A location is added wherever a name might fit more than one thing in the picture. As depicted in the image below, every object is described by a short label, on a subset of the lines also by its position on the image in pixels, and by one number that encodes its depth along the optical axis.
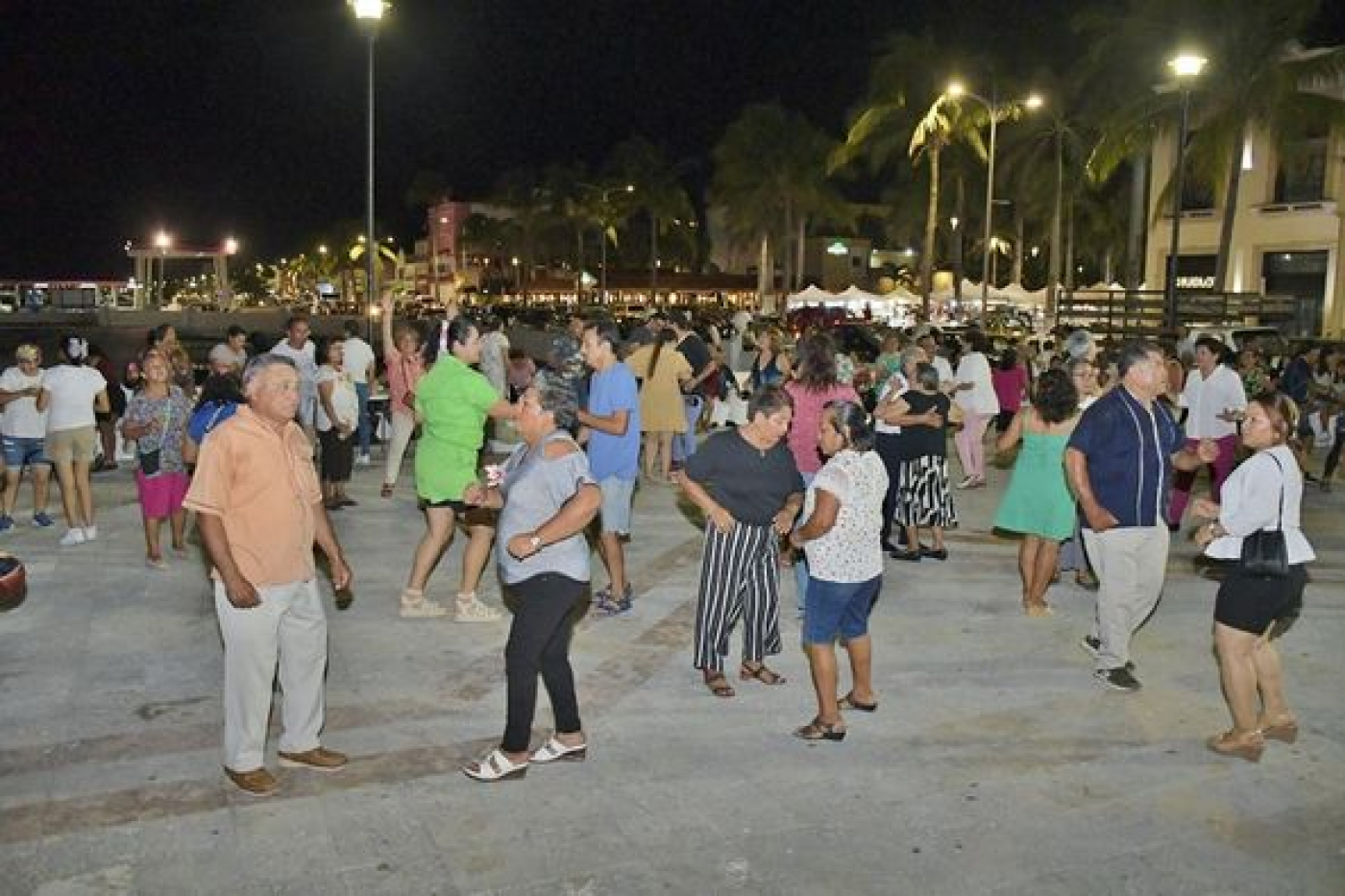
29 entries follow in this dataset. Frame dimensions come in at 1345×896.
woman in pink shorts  8.88
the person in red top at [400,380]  11.19
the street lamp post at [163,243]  90.50
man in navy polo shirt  6.33
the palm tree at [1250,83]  29.80
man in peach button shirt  4.80
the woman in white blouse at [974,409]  12.98
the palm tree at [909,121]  44.60
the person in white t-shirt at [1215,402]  10.39
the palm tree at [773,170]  67.38
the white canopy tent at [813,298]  49.91
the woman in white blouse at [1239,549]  5.41
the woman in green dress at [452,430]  7.21
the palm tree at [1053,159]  45.09
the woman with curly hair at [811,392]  7.73
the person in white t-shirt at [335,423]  10.65
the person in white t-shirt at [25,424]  9.57
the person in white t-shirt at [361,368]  13.21
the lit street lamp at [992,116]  37.49
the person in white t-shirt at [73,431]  9.43
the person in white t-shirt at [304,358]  11.03
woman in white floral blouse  5.53
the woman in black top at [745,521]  5.91
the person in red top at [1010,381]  15.08
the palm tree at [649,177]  79.31
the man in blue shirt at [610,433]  7.55
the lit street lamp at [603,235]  74.71
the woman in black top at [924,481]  9.41
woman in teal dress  7.85
